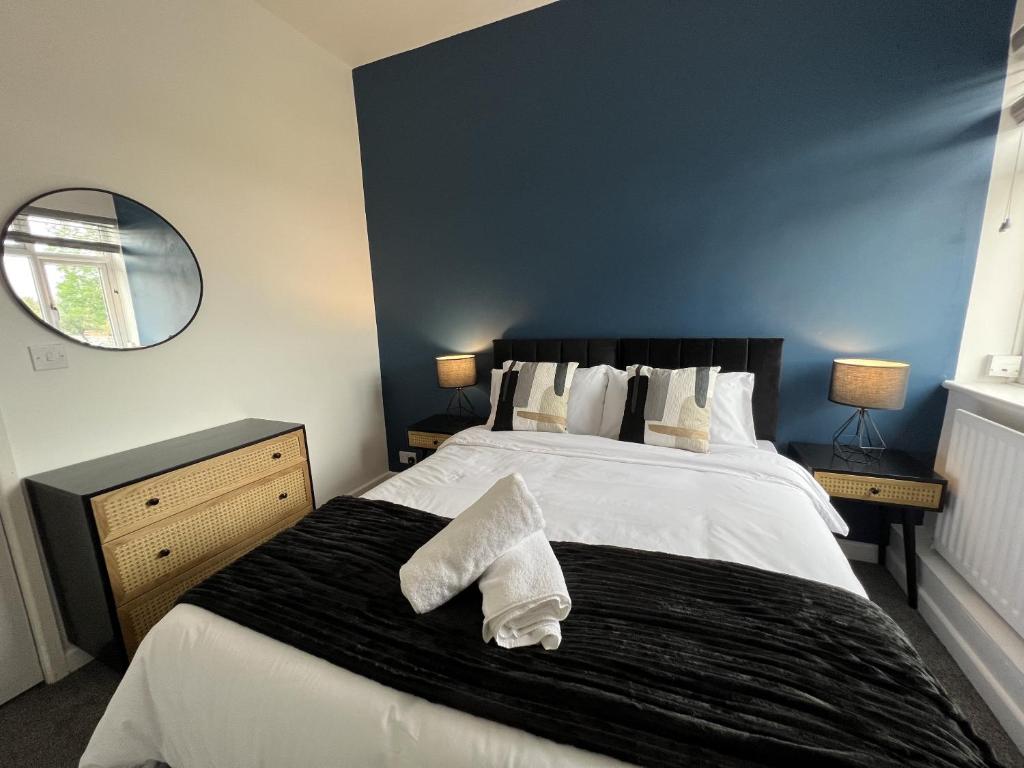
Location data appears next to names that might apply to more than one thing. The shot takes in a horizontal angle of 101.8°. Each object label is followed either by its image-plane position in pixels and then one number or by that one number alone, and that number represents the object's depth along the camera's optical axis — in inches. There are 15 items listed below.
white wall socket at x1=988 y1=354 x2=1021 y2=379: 71.6
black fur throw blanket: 26.8
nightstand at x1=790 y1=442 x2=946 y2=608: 69.7
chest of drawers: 57.8
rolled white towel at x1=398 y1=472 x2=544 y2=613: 39.0
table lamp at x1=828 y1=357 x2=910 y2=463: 71.2
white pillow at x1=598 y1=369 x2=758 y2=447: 79.4
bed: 30.2
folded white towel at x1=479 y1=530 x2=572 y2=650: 34.7
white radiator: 56.4
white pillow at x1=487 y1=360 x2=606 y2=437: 88.6
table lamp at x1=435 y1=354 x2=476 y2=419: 108.2
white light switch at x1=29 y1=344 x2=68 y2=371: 61.7
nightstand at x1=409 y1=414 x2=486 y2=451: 106.9
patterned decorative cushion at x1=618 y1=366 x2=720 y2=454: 76.5
